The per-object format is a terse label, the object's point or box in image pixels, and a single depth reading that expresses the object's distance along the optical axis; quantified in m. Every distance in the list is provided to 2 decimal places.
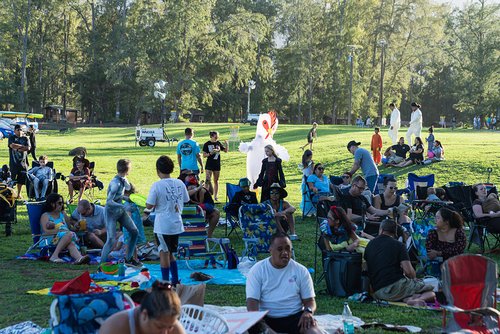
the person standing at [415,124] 22.55
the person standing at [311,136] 27.49
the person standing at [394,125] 24.23
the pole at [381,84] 57.50
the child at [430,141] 22.56
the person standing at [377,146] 21.92
